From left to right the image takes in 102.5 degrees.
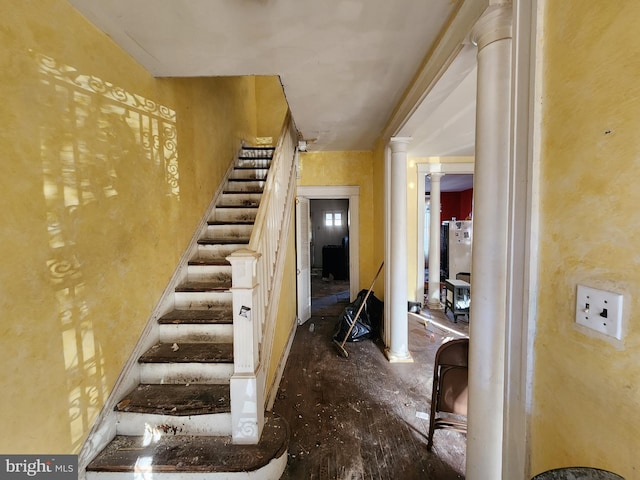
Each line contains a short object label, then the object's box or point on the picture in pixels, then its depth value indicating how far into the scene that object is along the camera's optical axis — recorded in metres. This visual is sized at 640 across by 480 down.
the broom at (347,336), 2.99
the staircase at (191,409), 1.40
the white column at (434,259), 4.58
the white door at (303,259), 3.78
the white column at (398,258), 2.72
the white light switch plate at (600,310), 0.62
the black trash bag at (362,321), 3.28
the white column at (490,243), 1.00
